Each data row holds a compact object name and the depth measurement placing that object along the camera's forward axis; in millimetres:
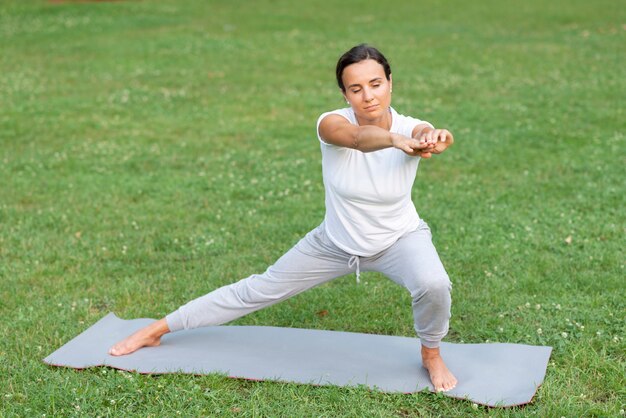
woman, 4305
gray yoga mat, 4637
